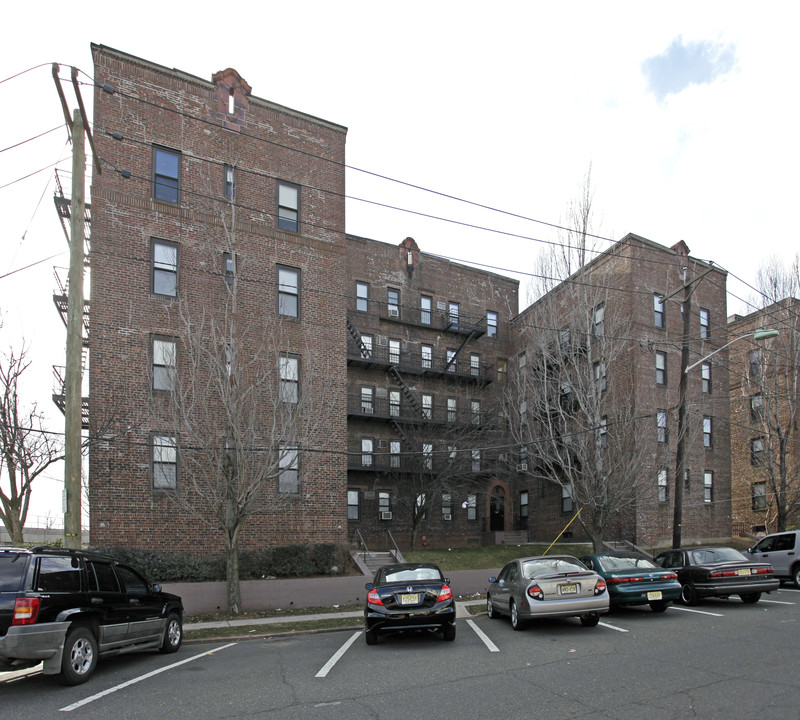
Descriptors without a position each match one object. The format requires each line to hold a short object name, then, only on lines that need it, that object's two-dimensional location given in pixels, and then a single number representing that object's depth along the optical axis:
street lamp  19.95
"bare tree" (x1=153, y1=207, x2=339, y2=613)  16.91
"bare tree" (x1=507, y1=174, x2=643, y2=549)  21.23
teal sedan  13.37
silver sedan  11.55
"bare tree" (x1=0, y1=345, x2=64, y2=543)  19.66
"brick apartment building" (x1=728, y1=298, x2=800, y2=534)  26.53
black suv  8.05
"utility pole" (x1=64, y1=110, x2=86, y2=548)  11.46
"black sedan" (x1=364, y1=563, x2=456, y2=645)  11.20
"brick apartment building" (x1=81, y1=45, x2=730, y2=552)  19.09
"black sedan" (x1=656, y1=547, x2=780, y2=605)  14.42
